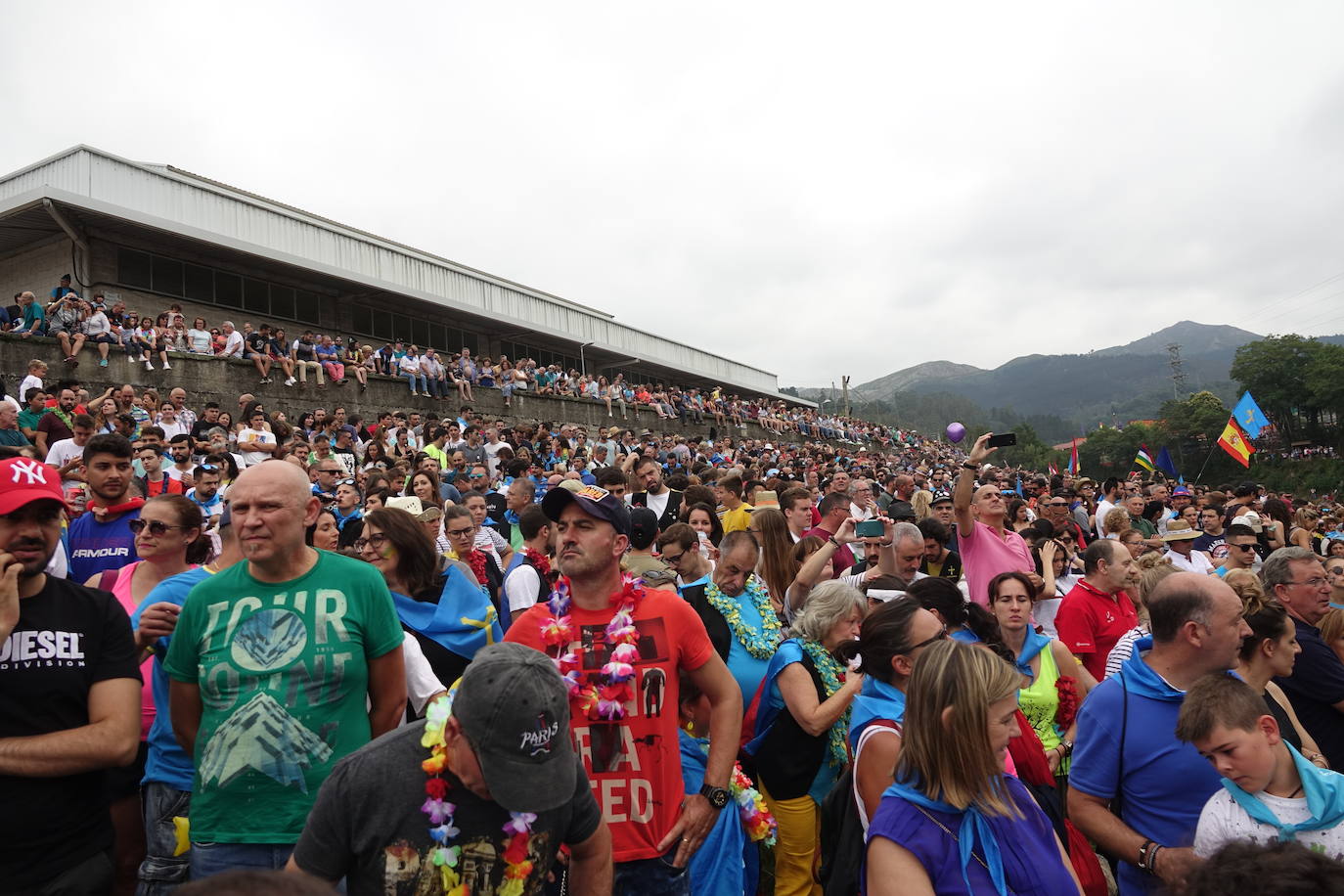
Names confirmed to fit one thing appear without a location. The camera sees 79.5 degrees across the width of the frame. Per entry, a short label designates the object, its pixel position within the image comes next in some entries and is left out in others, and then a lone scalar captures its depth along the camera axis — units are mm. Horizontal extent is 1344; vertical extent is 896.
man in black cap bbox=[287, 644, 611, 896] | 1917
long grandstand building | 18609
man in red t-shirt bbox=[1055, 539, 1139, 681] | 5203
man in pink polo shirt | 5973
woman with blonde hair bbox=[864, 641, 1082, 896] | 2314
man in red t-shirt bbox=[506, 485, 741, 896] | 2957
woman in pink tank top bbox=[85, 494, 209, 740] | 3572
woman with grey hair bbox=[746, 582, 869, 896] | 3771
